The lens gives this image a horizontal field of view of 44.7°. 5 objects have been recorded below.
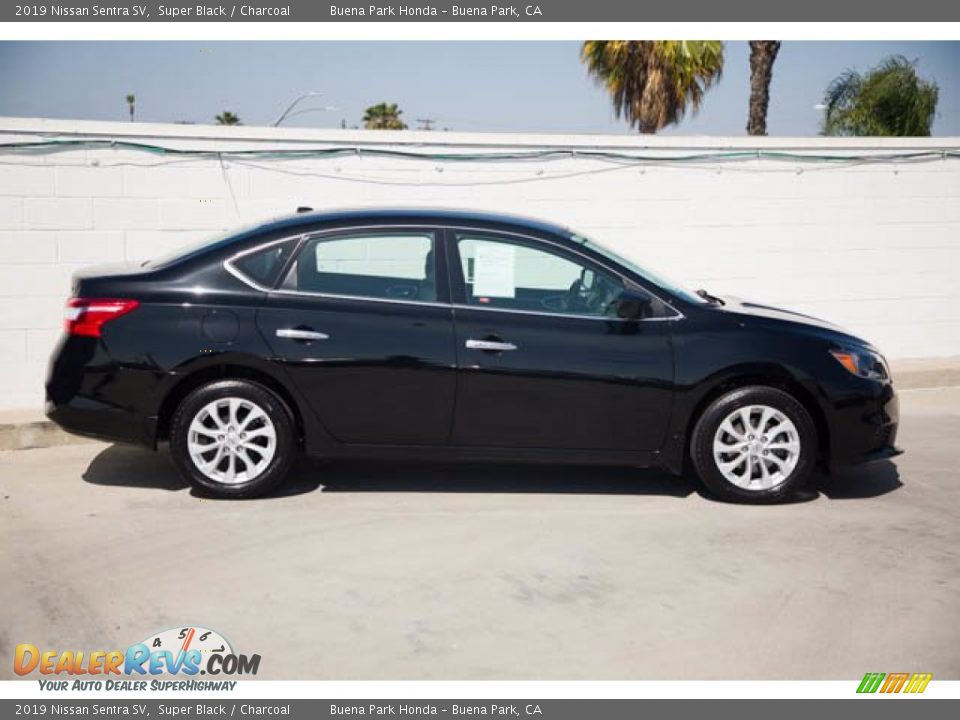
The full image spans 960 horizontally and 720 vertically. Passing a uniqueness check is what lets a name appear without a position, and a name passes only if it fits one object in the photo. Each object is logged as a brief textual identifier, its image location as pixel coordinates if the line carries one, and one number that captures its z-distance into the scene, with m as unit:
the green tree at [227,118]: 57.49
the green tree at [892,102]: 19.45
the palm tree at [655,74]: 22.27
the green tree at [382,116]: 59.07
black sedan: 6.30
